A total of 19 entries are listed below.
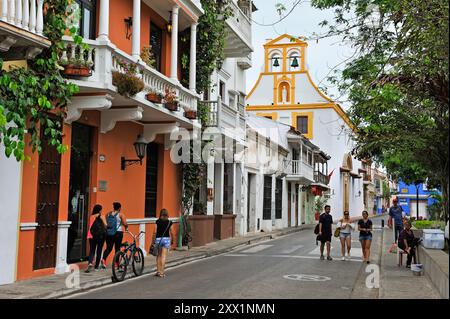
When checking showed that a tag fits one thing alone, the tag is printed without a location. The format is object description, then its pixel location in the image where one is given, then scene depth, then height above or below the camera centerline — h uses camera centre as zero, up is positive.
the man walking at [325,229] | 16.23 -0.73
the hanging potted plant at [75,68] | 10.88 +2.75
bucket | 11.91 -1.42
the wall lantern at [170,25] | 16.81 +5.67
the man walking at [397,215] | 17.58 -0.32
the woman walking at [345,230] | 15.80 -0.73
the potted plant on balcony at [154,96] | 13.67 +2.76
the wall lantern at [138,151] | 14.77 +1.45
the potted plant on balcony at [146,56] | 14.16 +3.92
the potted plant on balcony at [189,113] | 16.42 +2.80
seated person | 13.38 -0.90
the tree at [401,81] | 9.74 +2.55
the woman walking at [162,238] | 11.93 -0.78
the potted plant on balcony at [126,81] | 12.00 +2.78
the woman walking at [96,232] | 12.02 -0.66
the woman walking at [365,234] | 15.09 -0.81
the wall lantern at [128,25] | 14.76 +4.92
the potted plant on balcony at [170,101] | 14.76 +2.85
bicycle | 11.23 -1.26
